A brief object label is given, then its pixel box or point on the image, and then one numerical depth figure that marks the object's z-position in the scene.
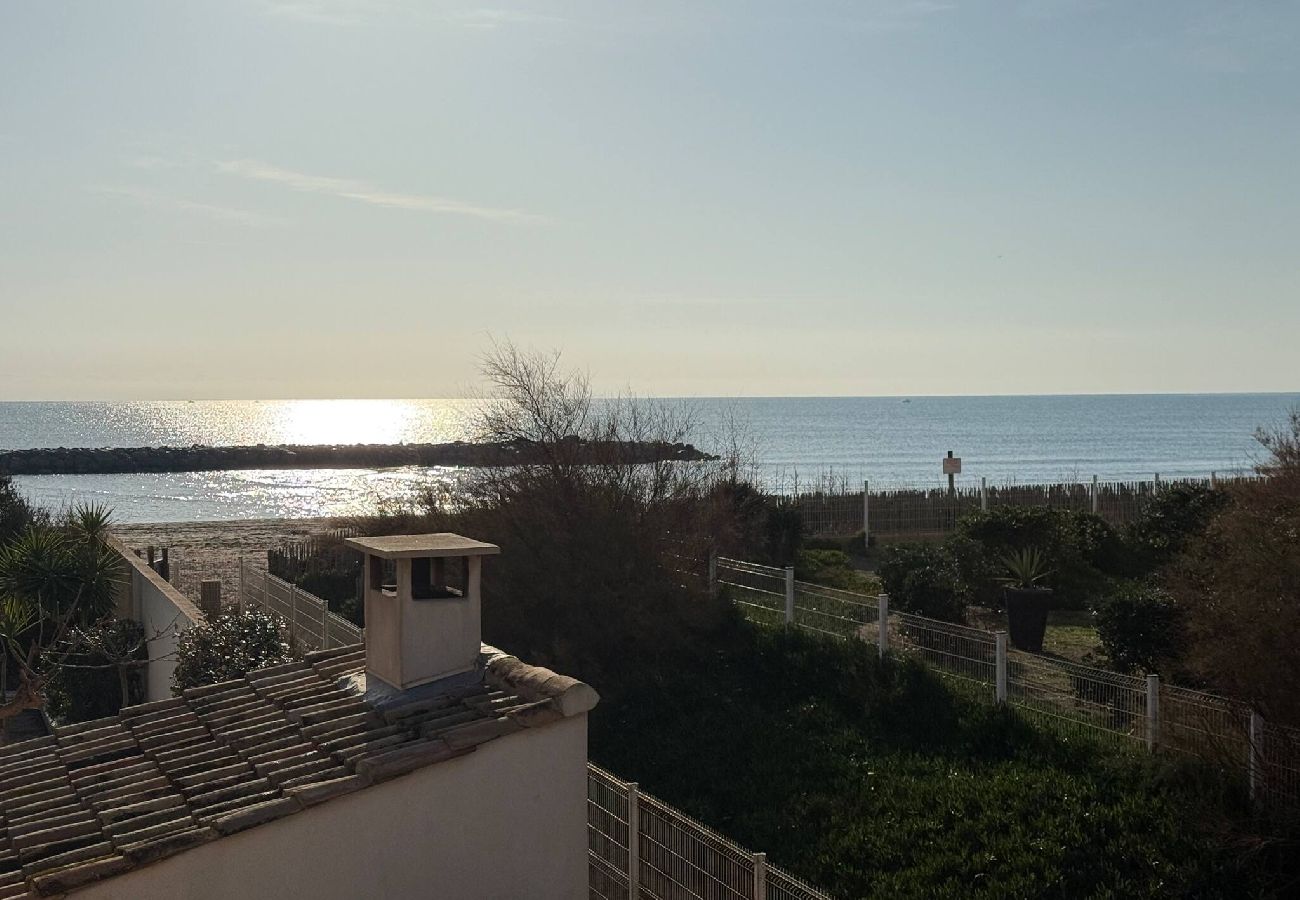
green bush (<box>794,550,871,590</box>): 22.24
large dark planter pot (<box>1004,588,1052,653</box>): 16.39
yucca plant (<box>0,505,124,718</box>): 19.31
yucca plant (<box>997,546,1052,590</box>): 17.22
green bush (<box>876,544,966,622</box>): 17.27
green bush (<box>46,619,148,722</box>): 18.16
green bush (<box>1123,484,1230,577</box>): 20.67
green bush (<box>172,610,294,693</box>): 15.47
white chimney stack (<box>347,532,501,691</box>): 9.34
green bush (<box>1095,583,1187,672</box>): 13.18
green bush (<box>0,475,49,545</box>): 26.34
